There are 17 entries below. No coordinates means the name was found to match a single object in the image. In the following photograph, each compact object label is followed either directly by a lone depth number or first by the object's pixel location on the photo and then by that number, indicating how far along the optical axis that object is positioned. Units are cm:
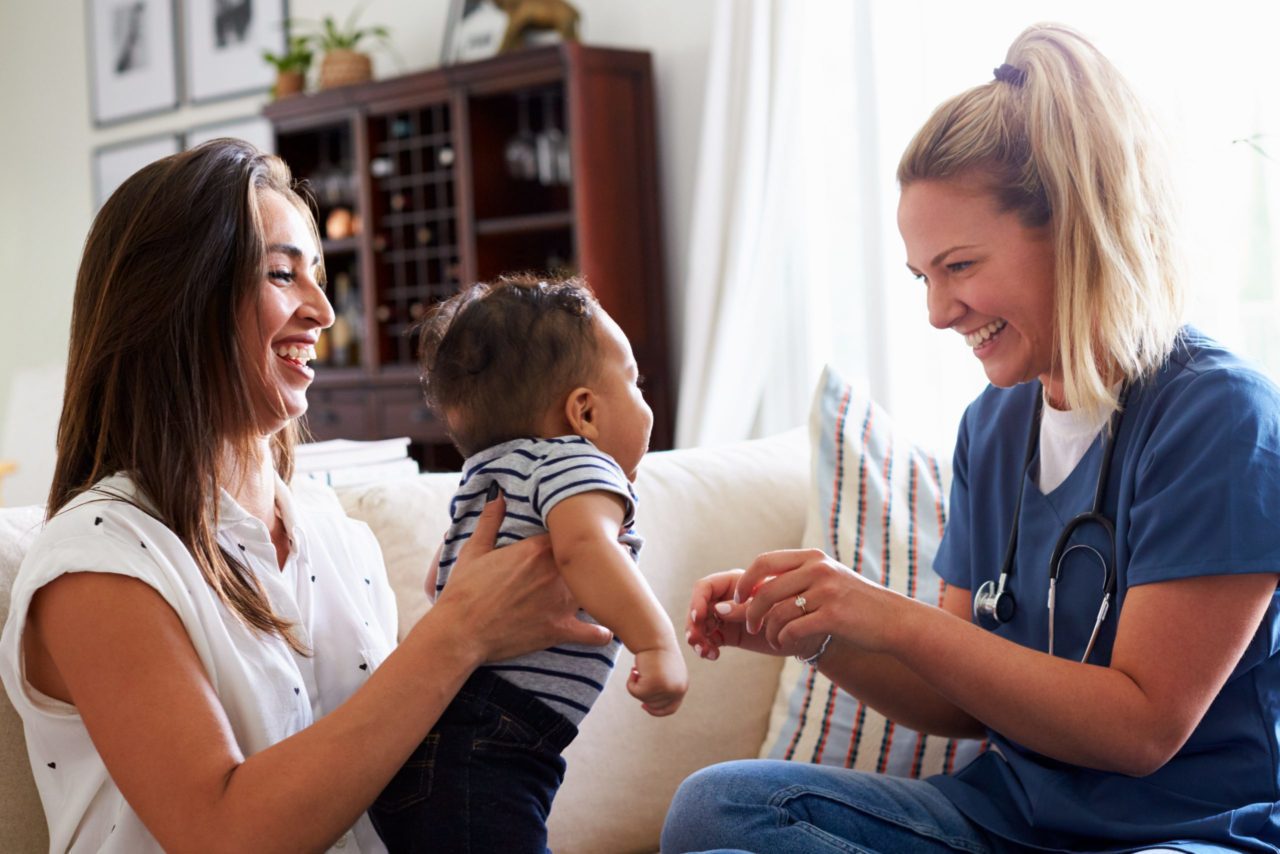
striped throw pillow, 187
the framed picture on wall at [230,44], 518
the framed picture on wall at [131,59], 558
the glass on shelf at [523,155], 405
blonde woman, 124
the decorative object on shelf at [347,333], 457
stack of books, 203
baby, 123
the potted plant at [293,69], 465
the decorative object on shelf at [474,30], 404
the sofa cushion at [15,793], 138
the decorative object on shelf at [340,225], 459
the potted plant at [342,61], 436
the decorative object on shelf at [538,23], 388
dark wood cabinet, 386
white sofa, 181
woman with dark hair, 113
